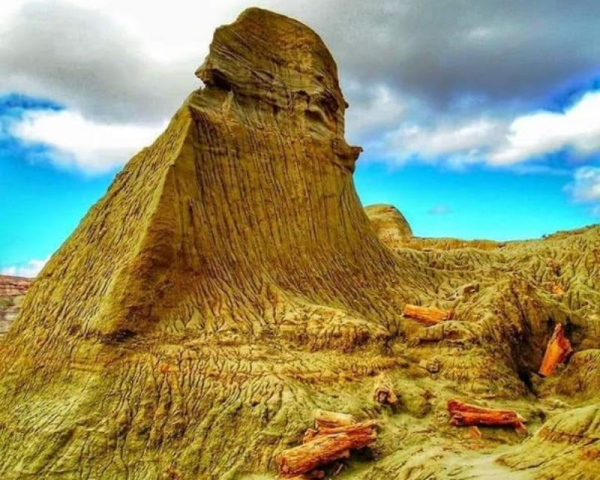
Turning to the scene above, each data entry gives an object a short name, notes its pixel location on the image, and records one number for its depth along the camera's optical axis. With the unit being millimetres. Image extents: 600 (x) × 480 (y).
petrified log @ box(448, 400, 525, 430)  15625
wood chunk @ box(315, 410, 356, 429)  14789
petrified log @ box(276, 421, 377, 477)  13766
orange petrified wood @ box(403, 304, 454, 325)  21234
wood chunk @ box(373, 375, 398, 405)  16406
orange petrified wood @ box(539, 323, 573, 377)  21328
